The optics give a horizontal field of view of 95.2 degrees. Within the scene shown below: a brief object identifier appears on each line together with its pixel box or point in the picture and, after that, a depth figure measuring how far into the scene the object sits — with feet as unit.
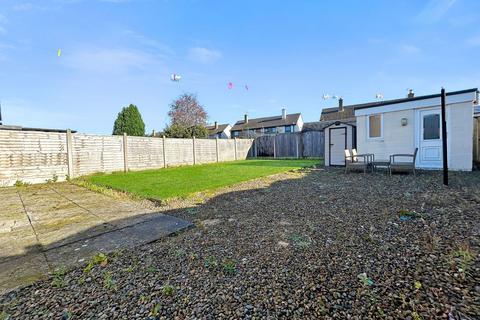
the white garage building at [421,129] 25.82
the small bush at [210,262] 7.84
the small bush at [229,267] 7.39
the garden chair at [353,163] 27.80
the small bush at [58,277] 7.02
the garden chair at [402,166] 24.71
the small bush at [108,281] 6.88
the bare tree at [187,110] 91.25
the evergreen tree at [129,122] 73.20
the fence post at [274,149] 65.14
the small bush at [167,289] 6.41
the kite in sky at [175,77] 54.54
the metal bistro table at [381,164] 26.44
